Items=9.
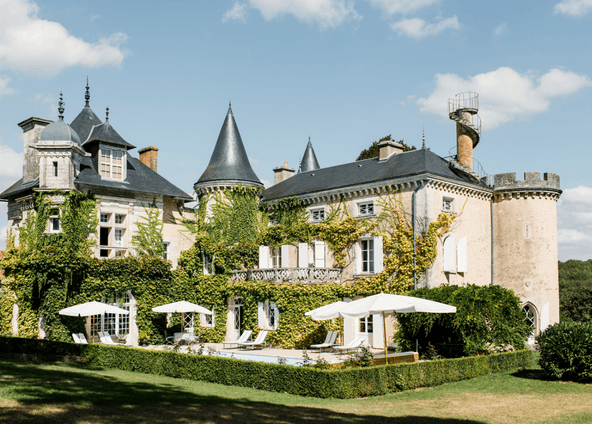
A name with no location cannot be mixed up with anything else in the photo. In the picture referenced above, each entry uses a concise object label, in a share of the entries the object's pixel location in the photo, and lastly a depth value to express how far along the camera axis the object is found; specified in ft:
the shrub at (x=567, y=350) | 53.48
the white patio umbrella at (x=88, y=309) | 74.95
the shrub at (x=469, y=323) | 64.69
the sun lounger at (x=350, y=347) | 71.45
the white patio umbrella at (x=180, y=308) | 81.56
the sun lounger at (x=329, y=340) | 77.89
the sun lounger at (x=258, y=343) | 79.82
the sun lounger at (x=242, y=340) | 82.82
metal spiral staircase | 93.61
